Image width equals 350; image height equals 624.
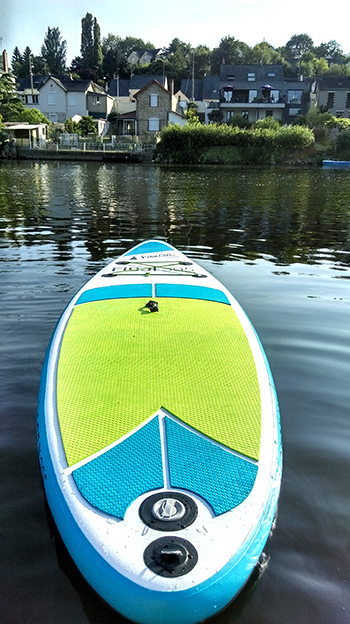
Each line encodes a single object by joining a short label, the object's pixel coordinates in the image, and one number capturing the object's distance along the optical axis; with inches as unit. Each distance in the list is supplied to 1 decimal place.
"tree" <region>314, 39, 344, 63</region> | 3867.6
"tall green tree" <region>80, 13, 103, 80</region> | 3238.2
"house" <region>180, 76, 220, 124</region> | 2240.4
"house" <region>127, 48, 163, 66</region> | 3154.5
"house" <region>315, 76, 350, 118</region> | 2105.1
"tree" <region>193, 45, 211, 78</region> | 3224.2
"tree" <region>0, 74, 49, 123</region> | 1908.2
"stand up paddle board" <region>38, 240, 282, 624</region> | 80.0
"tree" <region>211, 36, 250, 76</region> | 3270.2
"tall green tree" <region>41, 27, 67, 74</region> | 3585.1
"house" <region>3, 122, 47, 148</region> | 1722.4
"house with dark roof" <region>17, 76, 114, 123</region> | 2258.9
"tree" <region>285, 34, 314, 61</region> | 4250.0
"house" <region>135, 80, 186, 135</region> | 1977.1
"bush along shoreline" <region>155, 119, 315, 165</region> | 1626.5
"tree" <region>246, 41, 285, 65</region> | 3252.0
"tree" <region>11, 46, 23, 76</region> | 4167.3
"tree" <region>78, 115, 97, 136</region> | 1950.1
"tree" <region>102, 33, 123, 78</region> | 3184.1
